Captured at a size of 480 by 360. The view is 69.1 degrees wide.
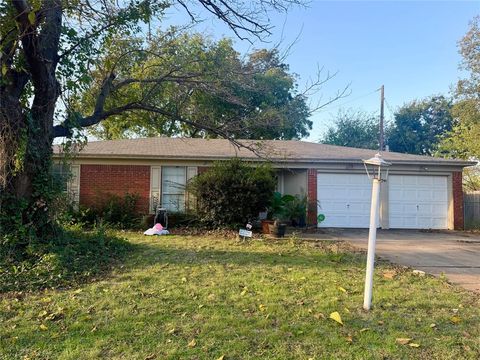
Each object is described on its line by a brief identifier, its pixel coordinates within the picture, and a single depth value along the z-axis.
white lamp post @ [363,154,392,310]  4.21
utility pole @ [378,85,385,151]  22.08
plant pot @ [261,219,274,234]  10.82
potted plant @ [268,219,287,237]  10.16
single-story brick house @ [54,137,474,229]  12.71
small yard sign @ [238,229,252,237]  9.30
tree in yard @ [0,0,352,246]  5.71
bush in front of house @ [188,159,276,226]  10.41
